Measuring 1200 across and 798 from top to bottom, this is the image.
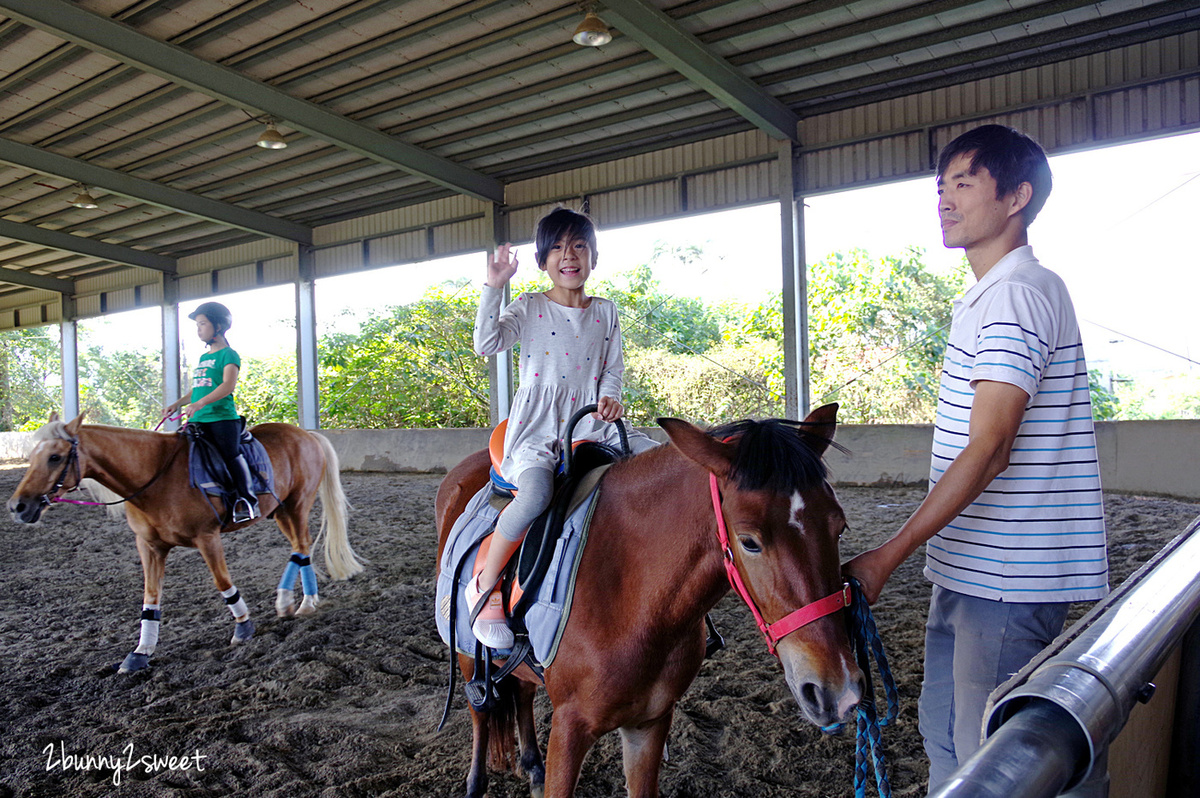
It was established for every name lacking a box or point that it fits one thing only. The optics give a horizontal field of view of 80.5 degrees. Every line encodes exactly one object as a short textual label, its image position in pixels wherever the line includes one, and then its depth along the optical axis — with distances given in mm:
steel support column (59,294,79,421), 18594
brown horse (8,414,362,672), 3785
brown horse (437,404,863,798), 1185
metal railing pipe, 475
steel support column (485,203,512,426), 11242
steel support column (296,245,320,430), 13664
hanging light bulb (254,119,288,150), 8547
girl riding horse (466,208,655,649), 2055
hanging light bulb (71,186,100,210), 11203
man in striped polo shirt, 1155
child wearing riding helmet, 4340
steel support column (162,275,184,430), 16266
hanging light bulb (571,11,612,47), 6191
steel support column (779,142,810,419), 9008
